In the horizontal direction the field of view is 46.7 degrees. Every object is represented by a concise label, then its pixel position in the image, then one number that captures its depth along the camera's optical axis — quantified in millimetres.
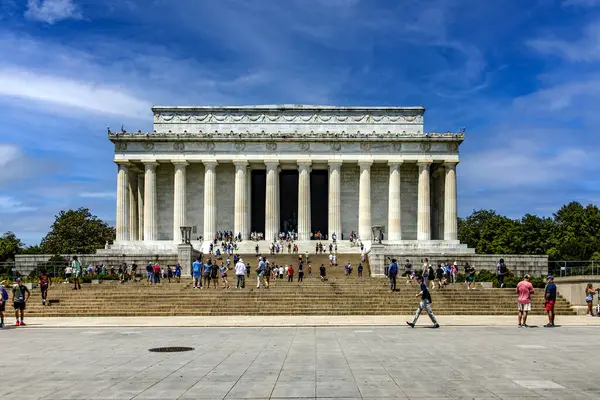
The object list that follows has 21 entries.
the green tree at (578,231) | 77000
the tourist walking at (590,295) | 33750
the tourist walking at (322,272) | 49375
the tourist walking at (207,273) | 43094
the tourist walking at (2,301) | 28091
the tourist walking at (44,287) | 35894
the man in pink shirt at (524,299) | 27172
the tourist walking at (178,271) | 50553
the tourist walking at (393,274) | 39534
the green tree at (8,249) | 99944
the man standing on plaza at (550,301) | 27297
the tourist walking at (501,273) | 44906
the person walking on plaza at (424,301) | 25281
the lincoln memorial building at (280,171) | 73312
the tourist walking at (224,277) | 42959
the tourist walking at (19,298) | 28812
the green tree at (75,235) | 91438
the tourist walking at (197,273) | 42594
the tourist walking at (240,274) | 41781
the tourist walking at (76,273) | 42762
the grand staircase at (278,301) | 35062
